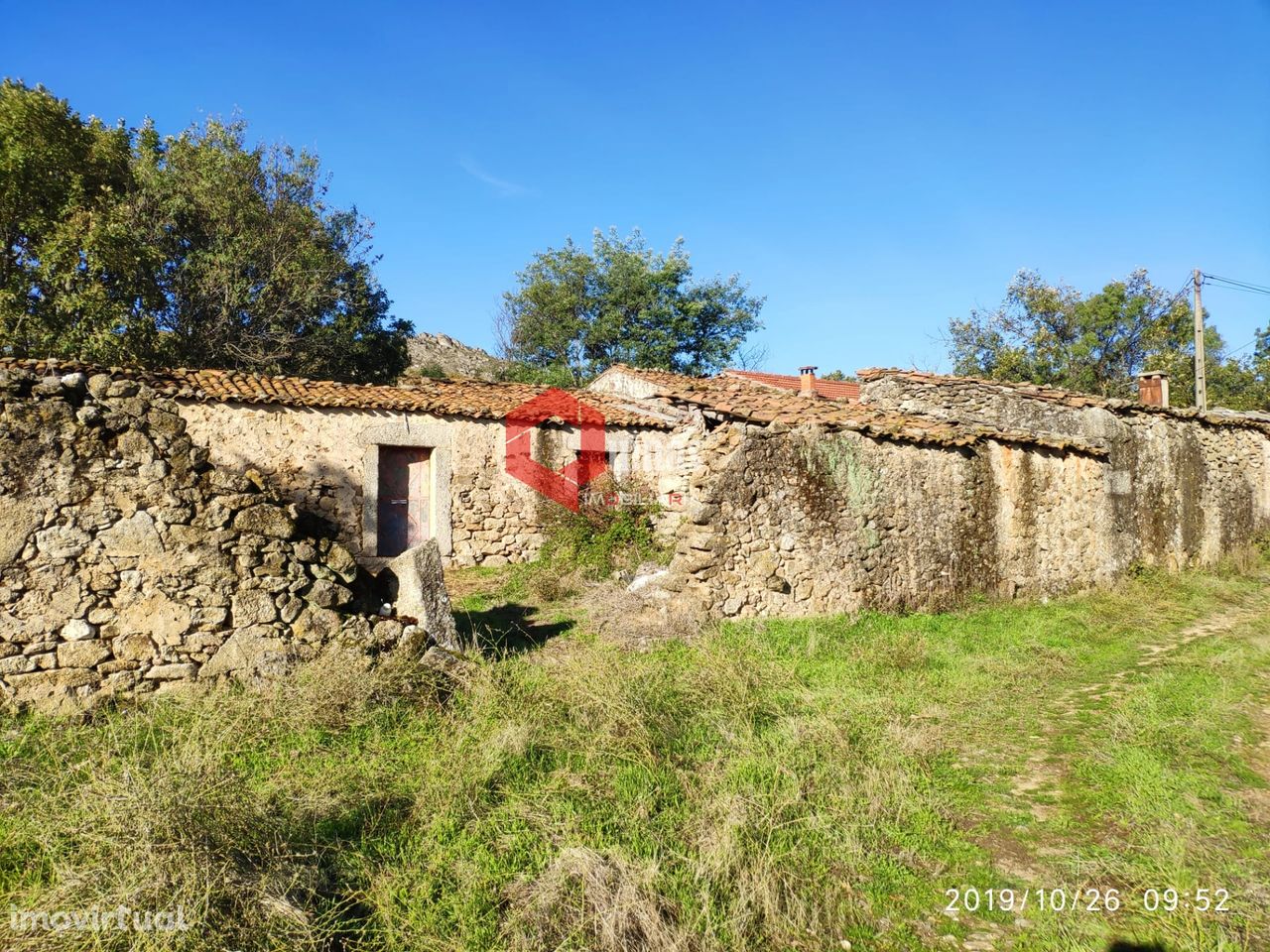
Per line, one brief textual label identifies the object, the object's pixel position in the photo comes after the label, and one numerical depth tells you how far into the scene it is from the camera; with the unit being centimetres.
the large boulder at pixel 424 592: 598
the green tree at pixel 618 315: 2666
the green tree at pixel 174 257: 1375
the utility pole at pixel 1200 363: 2008
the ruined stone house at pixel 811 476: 830
